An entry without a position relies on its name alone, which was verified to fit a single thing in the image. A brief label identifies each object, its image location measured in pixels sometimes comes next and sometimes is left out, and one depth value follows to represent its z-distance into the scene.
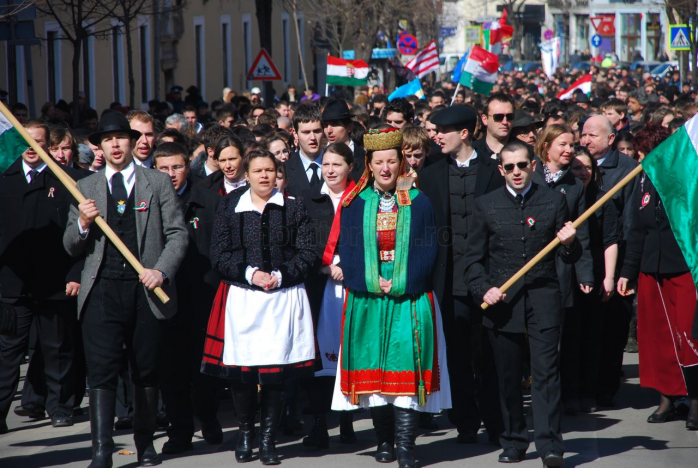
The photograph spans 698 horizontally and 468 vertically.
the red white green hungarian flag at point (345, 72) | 36.59
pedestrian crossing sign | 55.16
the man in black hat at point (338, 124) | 17.46
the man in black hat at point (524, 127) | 17.11
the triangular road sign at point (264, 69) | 41.06
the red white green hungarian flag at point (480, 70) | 33.89
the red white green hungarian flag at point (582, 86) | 41.66
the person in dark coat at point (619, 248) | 16.03
